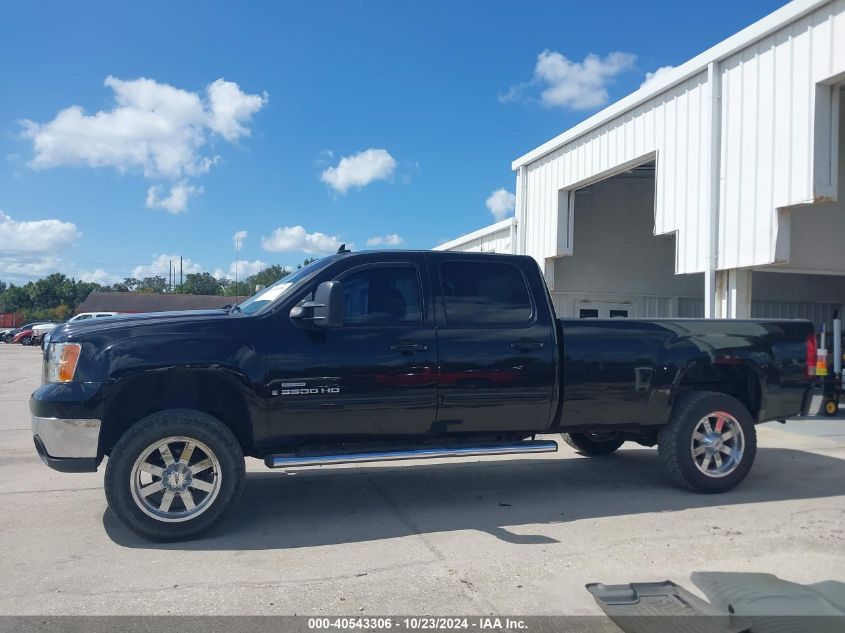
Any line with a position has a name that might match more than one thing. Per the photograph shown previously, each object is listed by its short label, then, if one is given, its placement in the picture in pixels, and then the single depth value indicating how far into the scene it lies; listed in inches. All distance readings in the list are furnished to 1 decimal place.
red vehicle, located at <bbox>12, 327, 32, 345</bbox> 1857.9
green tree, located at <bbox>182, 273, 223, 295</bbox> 3731.1
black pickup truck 193.3
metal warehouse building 379.2
